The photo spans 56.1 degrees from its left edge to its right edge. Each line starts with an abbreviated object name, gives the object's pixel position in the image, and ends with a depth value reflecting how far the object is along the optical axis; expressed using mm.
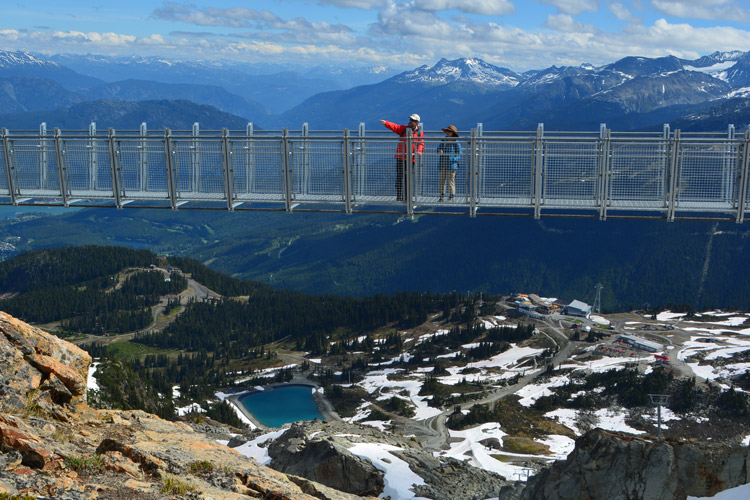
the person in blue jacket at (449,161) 24156
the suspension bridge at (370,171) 23172
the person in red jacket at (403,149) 24234
